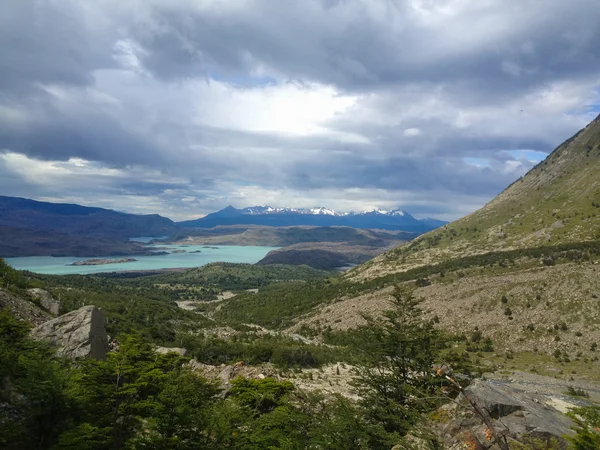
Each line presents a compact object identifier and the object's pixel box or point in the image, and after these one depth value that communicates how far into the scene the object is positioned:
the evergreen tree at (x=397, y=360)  13.99
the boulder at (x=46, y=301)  26.94
